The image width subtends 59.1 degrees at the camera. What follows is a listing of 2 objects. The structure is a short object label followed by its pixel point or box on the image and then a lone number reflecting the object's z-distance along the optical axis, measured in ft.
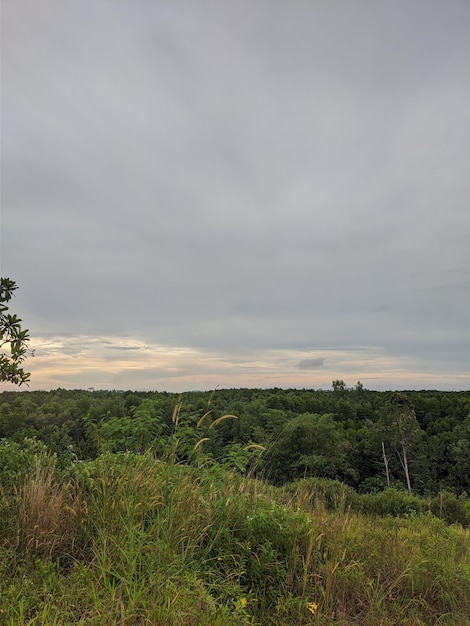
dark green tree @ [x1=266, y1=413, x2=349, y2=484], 146.82
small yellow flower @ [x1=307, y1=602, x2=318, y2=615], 10.18
